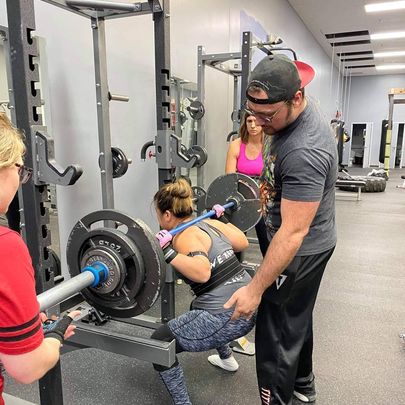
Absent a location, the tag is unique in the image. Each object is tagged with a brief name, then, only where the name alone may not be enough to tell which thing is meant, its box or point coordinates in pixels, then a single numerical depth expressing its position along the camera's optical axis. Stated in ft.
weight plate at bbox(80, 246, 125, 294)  4.01
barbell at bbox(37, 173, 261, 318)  4.00
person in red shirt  2.47
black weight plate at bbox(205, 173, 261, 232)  8.74
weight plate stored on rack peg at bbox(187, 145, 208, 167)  10.56
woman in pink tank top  10.10
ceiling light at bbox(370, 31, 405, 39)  30.75
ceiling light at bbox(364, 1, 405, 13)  24.11
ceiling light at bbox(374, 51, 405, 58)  37.47
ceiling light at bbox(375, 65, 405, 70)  44.29
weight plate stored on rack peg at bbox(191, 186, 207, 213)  12.20
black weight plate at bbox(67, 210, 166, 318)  4.01
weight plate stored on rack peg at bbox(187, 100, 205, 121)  12.58
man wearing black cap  4.11
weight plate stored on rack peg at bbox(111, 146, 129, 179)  7.38
